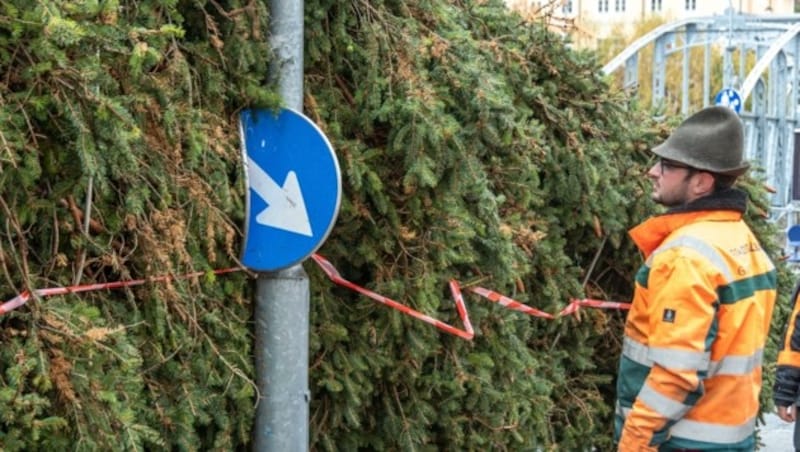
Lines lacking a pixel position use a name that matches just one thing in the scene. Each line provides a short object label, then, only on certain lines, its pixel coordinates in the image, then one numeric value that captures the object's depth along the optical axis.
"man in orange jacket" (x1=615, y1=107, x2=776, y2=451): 4.84
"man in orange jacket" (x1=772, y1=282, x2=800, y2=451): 7.04
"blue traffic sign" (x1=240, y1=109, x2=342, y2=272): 4.80
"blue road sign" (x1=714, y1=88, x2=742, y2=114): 24.34
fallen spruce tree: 3.87
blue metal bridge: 30.66
